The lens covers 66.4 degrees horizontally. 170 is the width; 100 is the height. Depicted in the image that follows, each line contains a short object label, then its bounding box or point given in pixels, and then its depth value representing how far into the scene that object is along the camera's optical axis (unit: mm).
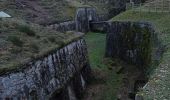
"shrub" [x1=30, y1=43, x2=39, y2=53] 7536
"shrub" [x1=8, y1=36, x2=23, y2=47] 7621
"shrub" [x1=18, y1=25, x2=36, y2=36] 8544
